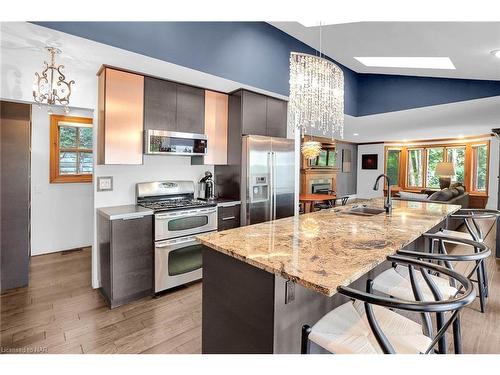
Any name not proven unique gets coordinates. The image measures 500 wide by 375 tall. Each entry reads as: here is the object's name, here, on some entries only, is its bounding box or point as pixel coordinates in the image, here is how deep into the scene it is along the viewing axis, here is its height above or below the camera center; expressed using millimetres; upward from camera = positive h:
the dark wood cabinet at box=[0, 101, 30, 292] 2924 -231
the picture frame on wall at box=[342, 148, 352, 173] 10682 +634
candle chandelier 2469 +780
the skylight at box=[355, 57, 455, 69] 3515 +1570
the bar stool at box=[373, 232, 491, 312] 1397 -642
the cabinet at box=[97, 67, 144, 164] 2822 +575
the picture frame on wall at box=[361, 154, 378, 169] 10852 +627
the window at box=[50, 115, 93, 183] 4289 +363
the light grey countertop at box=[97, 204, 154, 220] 2662 -385
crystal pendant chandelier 2428 +778
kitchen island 1265 -451
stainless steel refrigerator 3701 -49
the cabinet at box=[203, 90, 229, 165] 3684 +637
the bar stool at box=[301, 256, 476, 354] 945 -659
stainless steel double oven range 2918 -608
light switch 3086 -116
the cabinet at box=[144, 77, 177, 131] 3102 +781
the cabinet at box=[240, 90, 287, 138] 3711 +845
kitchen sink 2679 -329
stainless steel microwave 3099 +360
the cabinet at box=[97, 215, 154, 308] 2666 -837
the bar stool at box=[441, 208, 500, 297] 2539 -345
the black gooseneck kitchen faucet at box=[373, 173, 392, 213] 2614 -258
